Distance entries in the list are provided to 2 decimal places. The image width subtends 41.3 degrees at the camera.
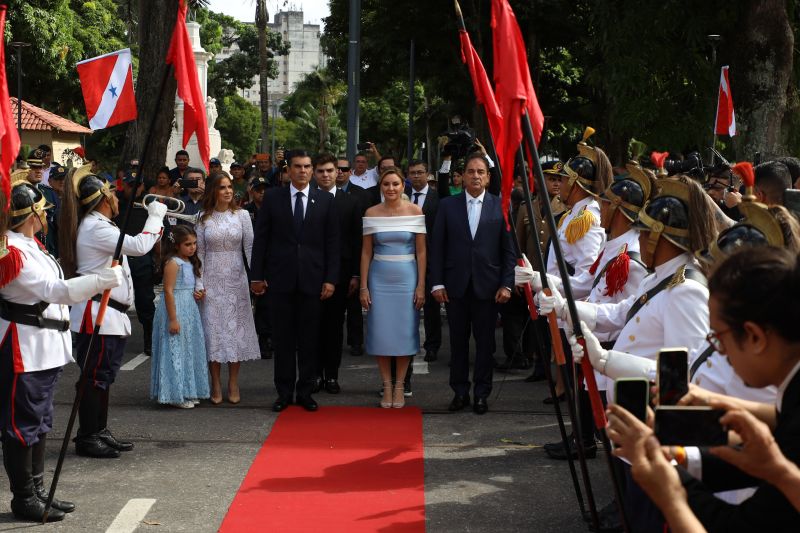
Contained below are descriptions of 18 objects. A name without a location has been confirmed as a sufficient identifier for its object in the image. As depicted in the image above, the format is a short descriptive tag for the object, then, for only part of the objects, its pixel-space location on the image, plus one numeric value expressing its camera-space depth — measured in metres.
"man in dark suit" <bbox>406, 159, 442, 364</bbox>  10.83
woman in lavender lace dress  8.79
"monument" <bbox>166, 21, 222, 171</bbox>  32.88
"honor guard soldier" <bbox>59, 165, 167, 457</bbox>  6.75
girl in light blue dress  8.42
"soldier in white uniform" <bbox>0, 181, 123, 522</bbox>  5.53
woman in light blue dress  8.73
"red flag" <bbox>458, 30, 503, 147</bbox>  5.57
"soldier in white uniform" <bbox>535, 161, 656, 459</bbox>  5.48
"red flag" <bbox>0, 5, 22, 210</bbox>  5.31
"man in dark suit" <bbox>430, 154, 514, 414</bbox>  8.58
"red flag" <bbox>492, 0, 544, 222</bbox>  4.77
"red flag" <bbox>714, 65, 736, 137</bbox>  15.20
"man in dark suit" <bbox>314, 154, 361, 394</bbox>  9.38
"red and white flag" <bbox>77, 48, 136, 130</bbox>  7.19
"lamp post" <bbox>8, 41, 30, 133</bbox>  23.14
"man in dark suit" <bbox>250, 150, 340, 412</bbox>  8.61
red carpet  5.86
